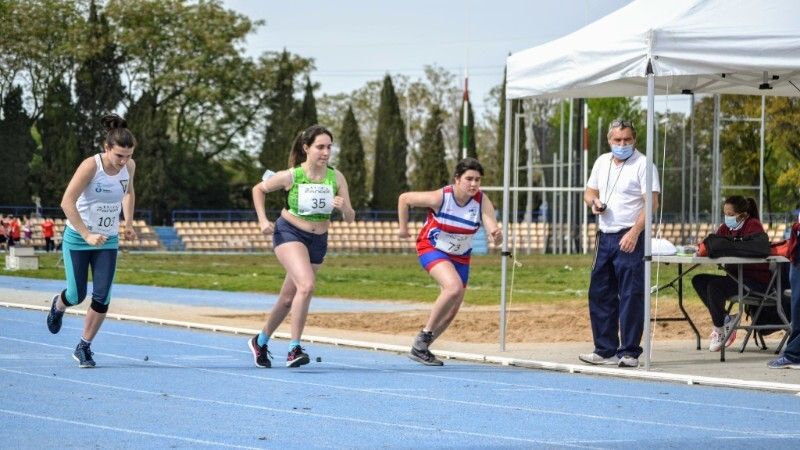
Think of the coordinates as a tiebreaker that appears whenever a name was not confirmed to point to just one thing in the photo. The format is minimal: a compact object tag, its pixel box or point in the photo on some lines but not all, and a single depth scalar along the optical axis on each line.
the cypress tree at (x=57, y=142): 69.81
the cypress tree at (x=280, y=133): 74.00
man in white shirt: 12.41
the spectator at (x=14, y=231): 55.03
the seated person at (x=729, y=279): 13.55
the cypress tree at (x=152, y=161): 70.94
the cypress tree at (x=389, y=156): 75.06
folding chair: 13.11
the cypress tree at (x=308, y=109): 74.56
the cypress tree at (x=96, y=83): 72.50
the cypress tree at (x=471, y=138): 73.00
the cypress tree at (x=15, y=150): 69.19
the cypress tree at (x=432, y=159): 75.75
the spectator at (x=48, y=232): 56.38
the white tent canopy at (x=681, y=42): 11.70
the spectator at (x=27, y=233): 59.19
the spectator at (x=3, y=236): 56.88
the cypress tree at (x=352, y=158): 74.25
